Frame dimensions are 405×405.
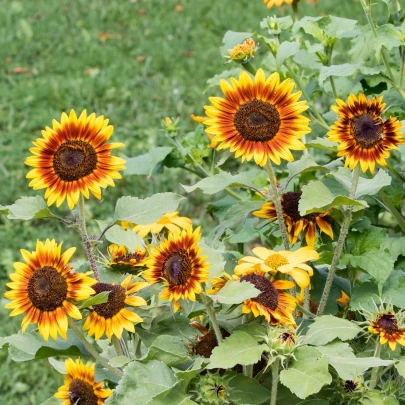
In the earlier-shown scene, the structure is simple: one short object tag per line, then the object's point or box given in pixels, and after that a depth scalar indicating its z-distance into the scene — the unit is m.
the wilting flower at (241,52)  2.04
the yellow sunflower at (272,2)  2.54
